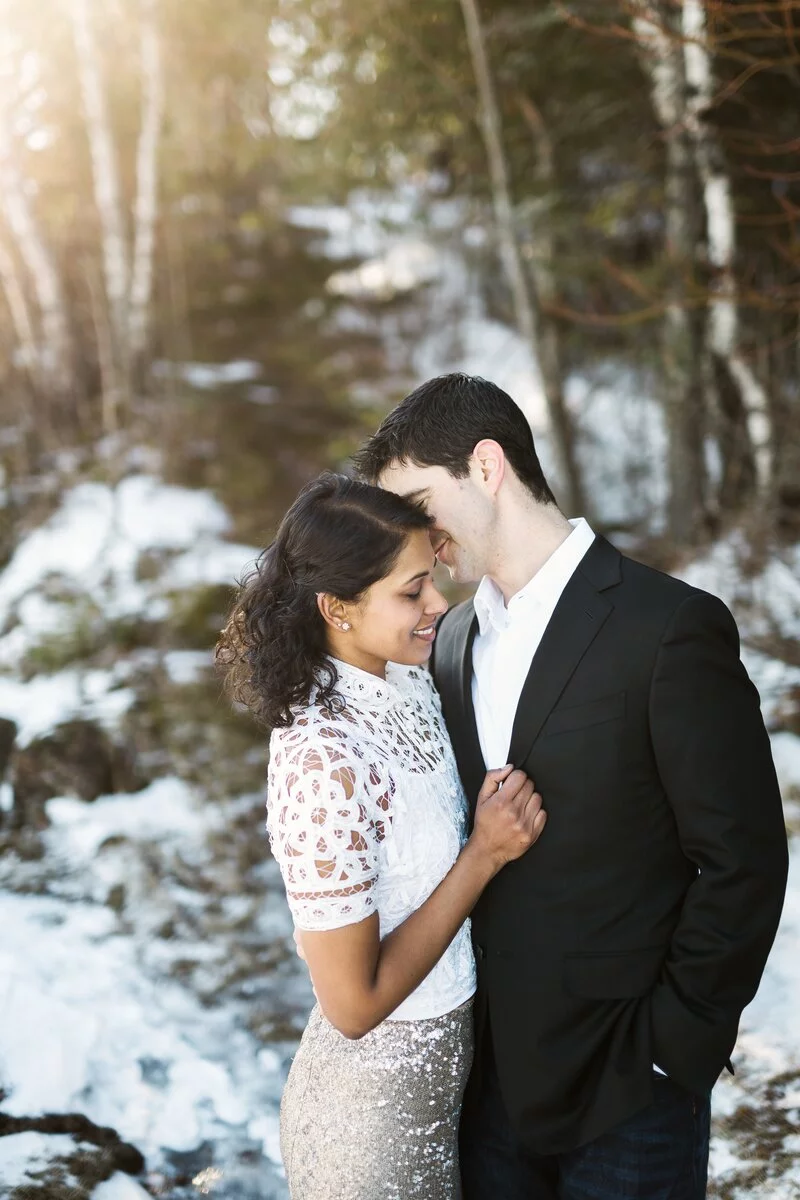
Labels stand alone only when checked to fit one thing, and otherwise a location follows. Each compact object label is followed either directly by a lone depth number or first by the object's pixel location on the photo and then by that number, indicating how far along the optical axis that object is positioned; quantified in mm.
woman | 1695
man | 1647
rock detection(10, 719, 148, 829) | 5675
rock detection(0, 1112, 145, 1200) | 2850
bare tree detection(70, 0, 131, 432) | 8664
